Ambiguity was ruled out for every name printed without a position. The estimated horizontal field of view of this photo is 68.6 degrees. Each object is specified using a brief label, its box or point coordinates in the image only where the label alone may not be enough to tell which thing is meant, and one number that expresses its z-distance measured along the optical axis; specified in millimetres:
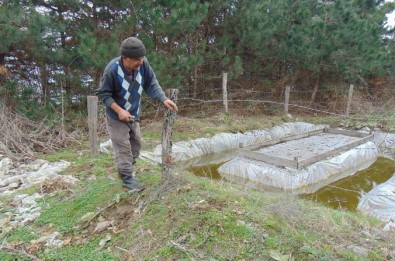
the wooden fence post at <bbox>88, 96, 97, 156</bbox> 4023
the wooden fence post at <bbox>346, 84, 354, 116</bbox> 9562
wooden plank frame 4854
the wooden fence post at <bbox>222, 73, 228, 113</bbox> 7758
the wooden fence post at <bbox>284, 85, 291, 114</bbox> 9020
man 2248
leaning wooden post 2635
